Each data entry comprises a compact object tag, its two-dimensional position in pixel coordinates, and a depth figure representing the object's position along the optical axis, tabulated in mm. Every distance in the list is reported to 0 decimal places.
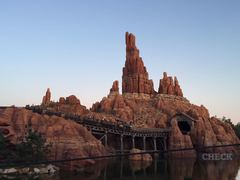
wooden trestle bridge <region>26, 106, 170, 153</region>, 38614
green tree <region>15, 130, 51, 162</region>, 23546
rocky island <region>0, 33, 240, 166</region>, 29559
